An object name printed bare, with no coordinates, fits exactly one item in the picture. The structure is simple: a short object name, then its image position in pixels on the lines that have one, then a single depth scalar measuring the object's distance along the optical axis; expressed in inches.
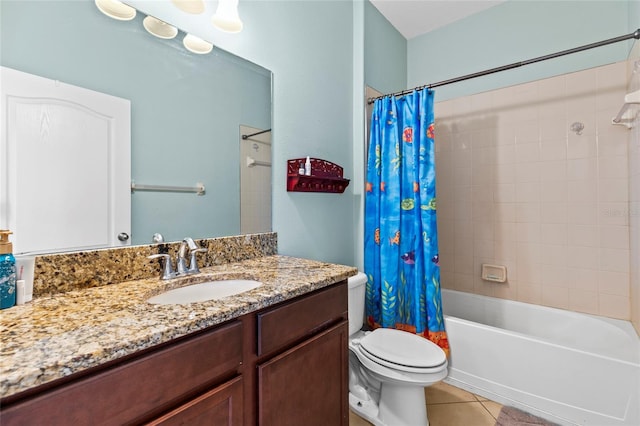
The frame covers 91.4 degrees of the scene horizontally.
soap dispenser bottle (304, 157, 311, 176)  67.4
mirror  37.3
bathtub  59.2
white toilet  57.6
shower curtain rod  61.1
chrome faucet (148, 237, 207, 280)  44.8
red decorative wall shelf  67.2
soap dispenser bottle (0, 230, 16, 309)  30.6
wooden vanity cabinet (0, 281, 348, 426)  22.0
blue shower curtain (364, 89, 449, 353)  76.0
